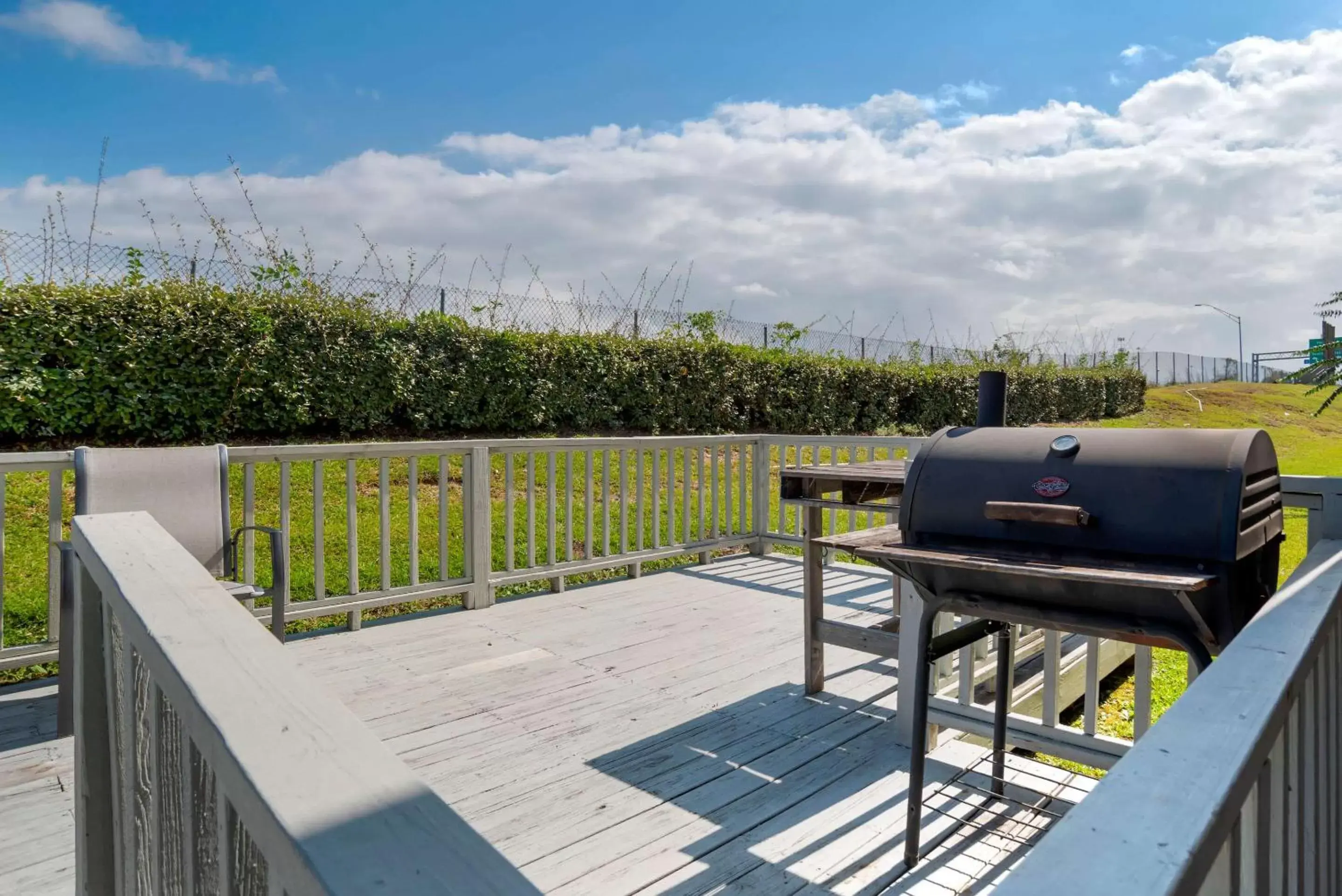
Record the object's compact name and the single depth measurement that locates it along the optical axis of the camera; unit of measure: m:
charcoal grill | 1.60
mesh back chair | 2.96
